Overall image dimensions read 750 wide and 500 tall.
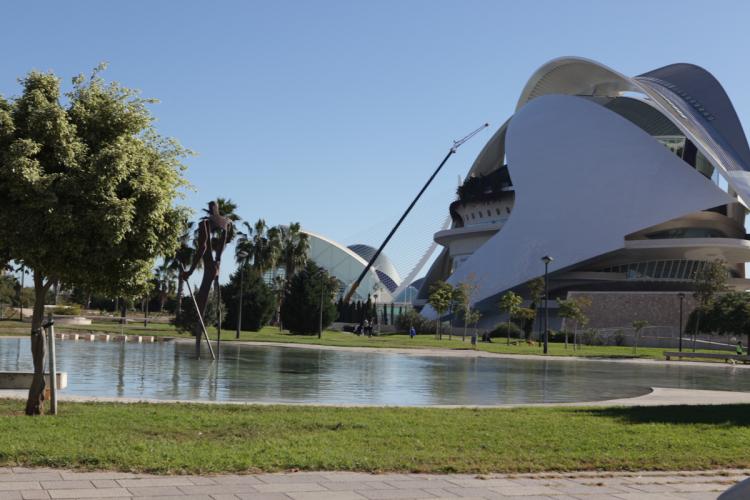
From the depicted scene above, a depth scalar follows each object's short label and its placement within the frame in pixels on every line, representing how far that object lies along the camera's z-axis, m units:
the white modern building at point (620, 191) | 64.38
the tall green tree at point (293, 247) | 68.69
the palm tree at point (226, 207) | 46.41
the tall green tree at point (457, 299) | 60.78
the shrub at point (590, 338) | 55.97
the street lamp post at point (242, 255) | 63.84
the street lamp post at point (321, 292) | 48.50
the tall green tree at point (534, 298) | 62.53
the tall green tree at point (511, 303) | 56.56
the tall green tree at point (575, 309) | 52.69
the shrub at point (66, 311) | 59.28
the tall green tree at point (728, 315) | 45.72
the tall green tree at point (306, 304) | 53.41
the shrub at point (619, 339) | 56.34
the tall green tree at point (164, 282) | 81.75
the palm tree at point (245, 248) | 63.65
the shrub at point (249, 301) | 53.97
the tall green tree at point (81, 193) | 10.38
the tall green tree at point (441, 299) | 58.84
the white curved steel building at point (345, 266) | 124.56
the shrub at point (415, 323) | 67.50
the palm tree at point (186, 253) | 49.44
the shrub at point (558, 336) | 57.52
